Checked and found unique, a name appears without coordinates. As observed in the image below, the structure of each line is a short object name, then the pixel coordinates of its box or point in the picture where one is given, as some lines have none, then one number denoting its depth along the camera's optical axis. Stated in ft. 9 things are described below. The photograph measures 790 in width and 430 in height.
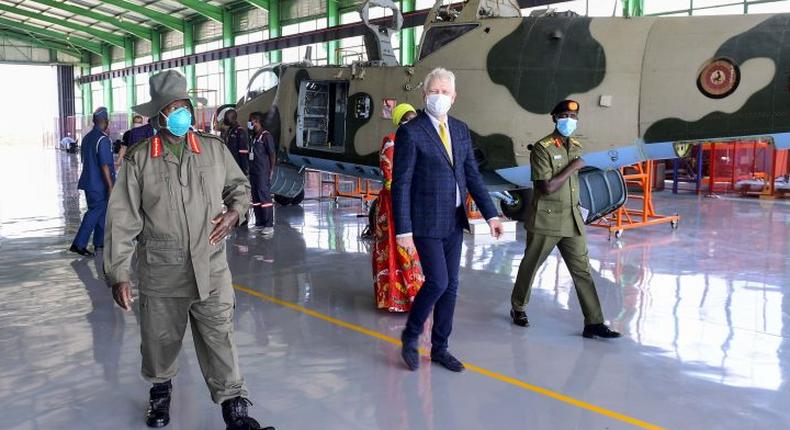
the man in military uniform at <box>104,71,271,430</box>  10.85
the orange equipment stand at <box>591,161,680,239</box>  32.35
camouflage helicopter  21.20
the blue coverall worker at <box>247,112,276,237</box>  32.89
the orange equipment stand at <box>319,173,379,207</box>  44.68
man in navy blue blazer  13.83
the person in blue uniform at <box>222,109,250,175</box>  35.37
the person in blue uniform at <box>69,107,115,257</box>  26.76
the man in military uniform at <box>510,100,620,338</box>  16.49
